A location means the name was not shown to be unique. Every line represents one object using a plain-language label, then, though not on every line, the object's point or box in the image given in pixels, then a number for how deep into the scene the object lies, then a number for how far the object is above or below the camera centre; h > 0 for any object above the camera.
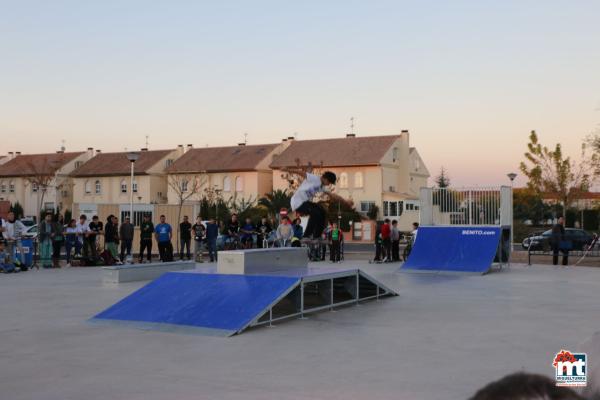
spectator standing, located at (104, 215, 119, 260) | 20.17 -0.68
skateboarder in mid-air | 11.45 +0.42
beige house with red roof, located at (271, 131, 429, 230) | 53.91 +4.27
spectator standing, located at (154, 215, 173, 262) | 20.97 -0.73
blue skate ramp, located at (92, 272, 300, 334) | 8.63 -1.23
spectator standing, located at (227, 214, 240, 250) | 22.45 -0.64
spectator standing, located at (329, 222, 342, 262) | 22.67 -0.99
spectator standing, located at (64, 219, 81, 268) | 20.61 -0.73
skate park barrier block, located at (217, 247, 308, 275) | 10.17 -0.76
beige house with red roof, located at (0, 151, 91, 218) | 68.25 +3.58
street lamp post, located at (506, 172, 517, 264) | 33.00 +2.08
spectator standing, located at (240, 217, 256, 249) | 22.27 -0.64
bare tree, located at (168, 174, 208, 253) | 59.47 +3.22
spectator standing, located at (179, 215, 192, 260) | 22.08 -0.56
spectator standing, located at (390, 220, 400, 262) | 22.47 -0.85
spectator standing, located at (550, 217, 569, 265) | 19.94 -0.78
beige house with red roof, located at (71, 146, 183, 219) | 63.91 +3.78
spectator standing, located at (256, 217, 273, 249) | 22.02 -0.55
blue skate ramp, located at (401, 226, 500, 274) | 18.00 -0.96
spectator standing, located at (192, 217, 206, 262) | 22.27 -0.73
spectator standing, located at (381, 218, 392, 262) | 22.05 -0.69
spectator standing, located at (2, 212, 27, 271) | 18.05 -0.61
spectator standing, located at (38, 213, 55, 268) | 19.42 -0.78
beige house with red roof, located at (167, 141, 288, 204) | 59.22 +4.09
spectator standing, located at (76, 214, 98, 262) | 20.75 -0.77
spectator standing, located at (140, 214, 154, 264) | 21.12 -0.60
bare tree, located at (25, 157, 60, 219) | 61.42 +4.67
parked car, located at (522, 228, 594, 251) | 21.09 -0.94
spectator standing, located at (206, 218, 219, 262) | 22.22 -0.67
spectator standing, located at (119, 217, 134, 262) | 20.81 -0.59
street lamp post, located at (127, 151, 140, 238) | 23.71 +2.24
